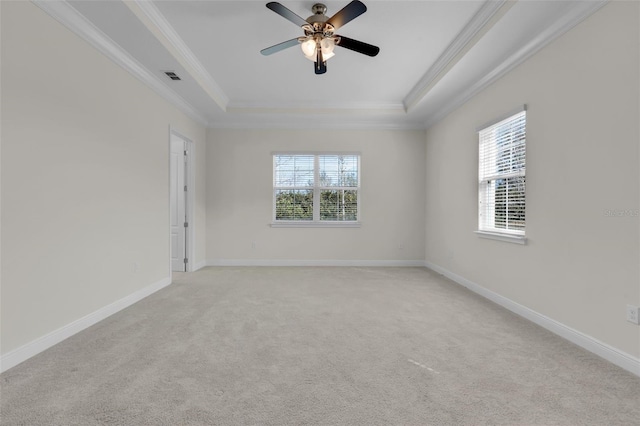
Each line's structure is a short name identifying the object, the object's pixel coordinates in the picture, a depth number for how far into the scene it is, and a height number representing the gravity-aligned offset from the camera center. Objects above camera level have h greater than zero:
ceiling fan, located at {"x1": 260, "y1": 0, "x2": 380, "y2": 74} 2.51 +1.56
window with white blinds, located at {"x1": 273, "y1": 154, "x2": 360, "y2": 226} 5.86 +0.37
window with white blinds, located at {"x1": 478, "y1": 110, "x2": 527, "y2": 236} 3.22 +0.36
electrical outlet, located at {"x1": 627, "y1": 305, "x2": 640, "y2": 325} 2.01 -0.72
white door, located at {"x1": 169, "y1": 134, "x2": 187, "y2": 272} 5.13 +0.04
